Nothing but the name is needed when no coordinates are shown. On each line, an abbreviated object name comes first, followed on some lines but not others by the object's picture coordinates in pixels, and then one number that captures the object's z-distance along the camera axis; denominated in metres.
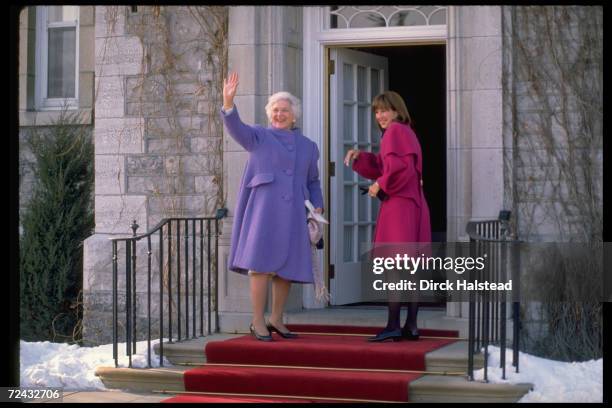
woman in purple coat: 14.23
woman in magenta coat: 14.07
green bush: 19.13
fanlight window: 16.23
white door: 16.59
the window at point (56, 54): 20.80
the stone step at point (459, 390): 12.43
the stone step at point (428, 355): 13.28
